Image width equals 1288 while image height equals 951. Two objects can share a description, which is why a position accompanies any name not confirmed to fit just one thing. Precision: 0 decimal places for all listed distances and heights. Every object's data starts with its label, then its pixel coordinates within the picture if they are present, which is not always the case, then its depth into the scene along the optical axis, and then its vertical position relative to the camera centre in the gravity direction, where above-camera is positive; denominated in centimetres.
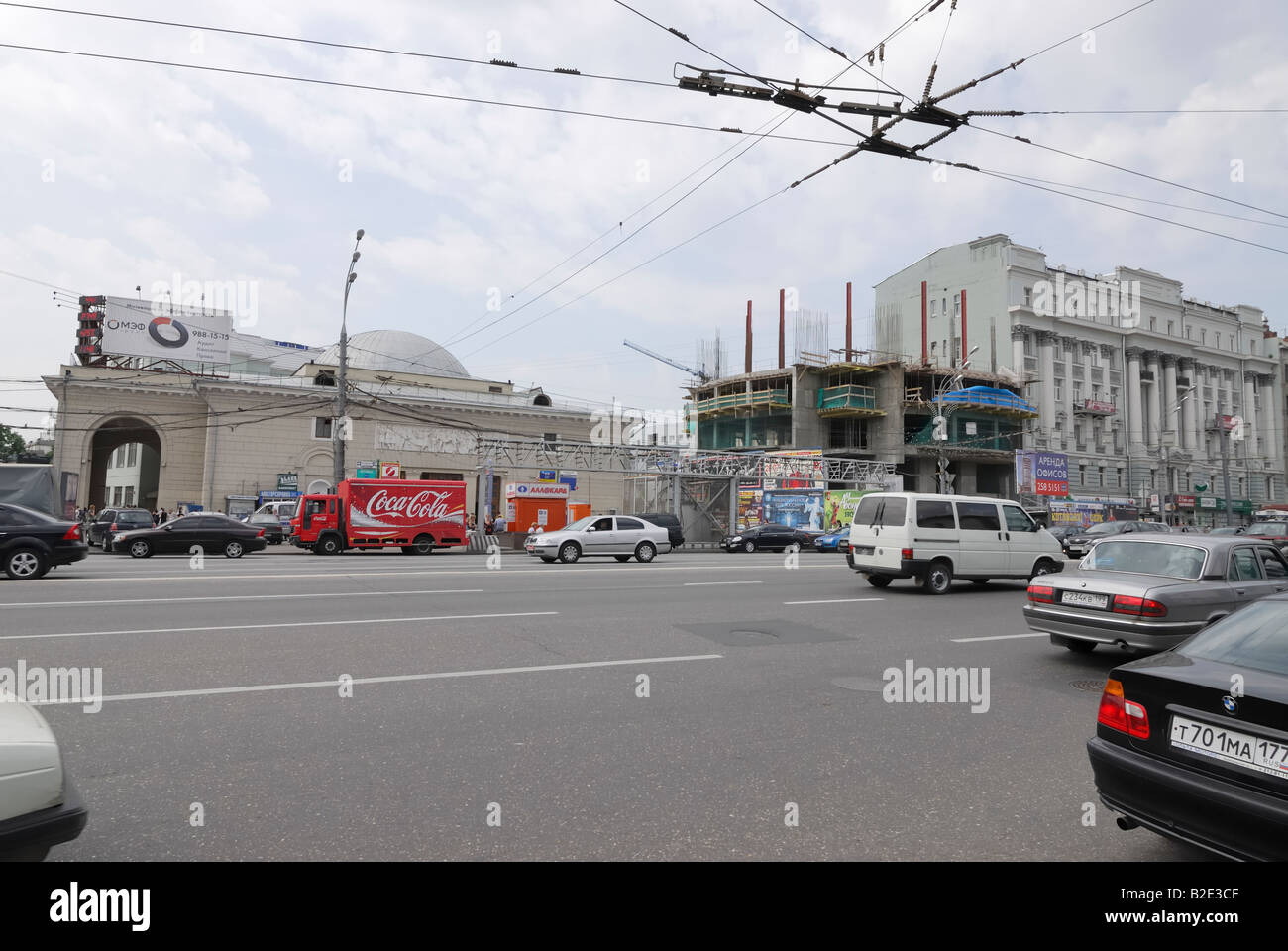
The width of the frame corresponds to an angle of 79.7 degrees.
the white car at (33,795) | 262 -103
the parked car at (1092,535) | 2970 -52
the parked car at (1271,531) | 2342 -18
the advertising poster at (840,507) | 4012 +56
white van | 1431 -41
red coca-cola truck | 2730 -26
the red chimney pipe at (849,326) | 6100 +1522
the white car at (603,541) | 2305 -83
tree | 7400 +588
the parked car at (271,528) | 3322 -86
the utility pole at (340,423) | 2853 +320
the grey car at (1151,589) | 769 -69
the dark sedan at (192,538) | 2328 -95
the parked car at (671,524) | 3400 -40
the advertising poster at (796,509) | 3994 +42
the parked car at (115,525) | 2806 -72
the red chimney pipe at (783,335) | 6275 +1486
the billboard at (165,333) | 4188 +967
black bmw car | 314 -97
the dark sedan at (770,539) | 3516 -105
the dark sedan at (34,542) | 1541 -77
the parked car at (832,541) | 3625 -109
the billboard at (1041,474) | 5522 +349
